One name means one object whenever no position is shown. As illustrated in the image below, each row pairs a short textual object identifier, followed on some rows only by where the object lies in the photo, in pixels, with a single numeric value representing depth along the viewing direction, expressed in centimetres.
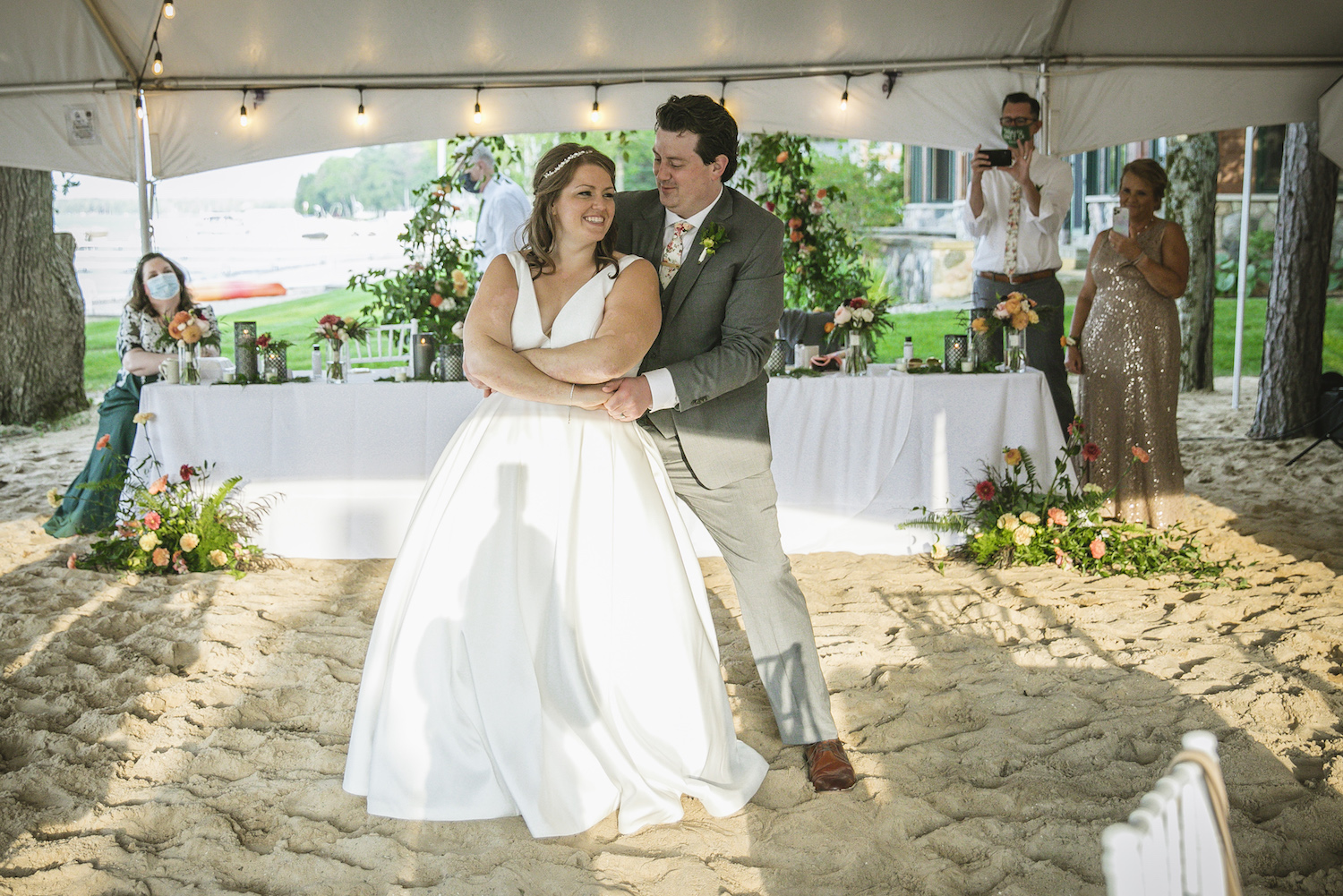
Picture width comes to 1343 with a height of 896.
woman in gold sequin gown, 539
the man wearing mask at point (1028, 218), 591
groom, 282
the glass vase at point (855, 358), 534
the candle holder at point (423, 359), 527
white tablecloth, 513
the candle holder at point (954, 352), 536
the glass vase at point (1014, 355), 532
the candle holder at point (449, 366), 517
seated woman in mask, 542
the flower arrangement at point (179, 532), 489
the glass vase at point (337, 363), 527
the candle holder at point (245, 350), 523
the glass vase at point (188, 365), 520
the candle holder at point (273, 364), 521
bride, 257
